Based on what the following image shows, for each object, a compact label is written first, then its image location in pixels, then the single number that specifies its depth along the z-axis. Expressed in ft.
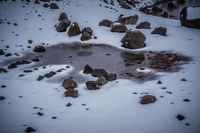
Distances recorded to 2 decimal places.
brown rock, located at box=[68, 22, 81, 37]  28.91
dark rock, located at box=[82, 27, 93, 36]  29.16
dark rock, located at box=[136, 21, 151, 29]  32.27
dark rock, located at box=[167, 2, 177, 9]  69.53
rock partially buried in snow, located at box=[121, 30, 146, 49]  24.31
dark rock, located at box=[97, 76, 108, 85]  14.67
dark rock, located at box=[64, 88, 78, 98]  12.66
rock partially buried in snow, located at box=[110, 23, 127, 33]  30.07
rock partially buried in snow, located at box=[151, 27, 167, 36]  28.60
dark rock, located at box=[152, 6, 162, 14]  63.74
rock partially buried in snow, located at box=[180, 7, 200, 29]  31.24
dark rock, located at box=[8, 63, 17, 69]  18.17
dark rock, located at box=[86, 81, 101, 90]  13.80
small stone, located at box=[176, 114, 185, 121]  9.29
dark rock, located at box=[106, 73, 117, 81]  15.30
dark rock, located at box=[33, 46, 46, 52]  23.49
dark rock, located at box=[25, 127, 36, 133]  8.79
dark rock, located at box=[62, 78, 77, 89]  13.98
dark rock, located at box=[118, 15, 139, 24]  34.83
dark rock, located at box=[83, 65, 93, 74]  17.13
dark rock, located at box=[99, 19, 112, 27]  33.55
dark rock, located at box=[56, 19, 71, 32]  30.30
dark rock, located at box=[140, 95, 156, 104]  11.27
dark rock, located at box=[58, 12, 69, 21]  34.38
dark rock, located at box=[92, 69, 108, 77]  16.22
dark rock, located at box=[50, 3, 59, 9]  40.06
